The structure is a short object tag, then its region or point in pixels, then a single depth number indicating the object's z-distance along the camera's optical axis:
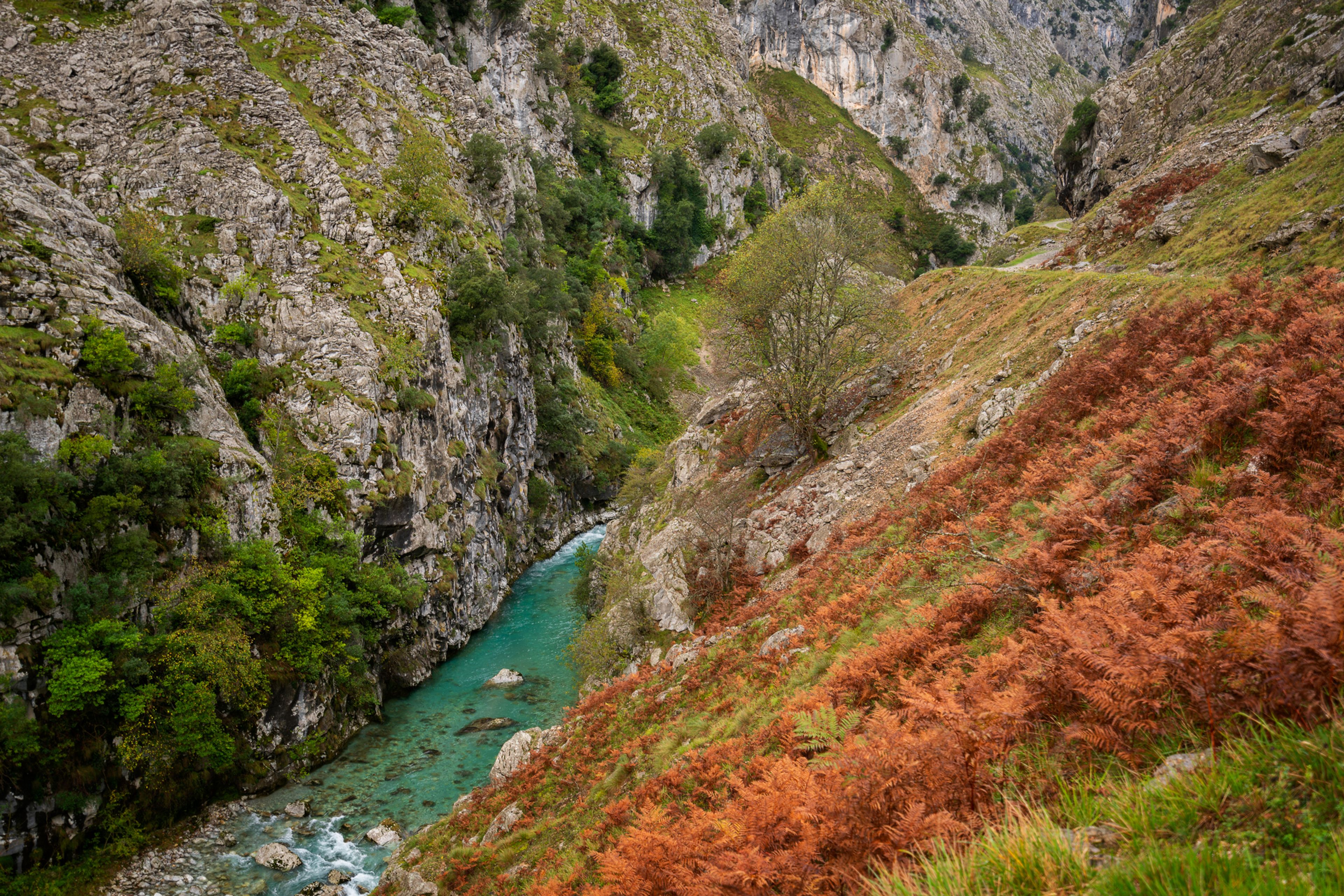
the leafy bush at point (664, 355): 69.44
